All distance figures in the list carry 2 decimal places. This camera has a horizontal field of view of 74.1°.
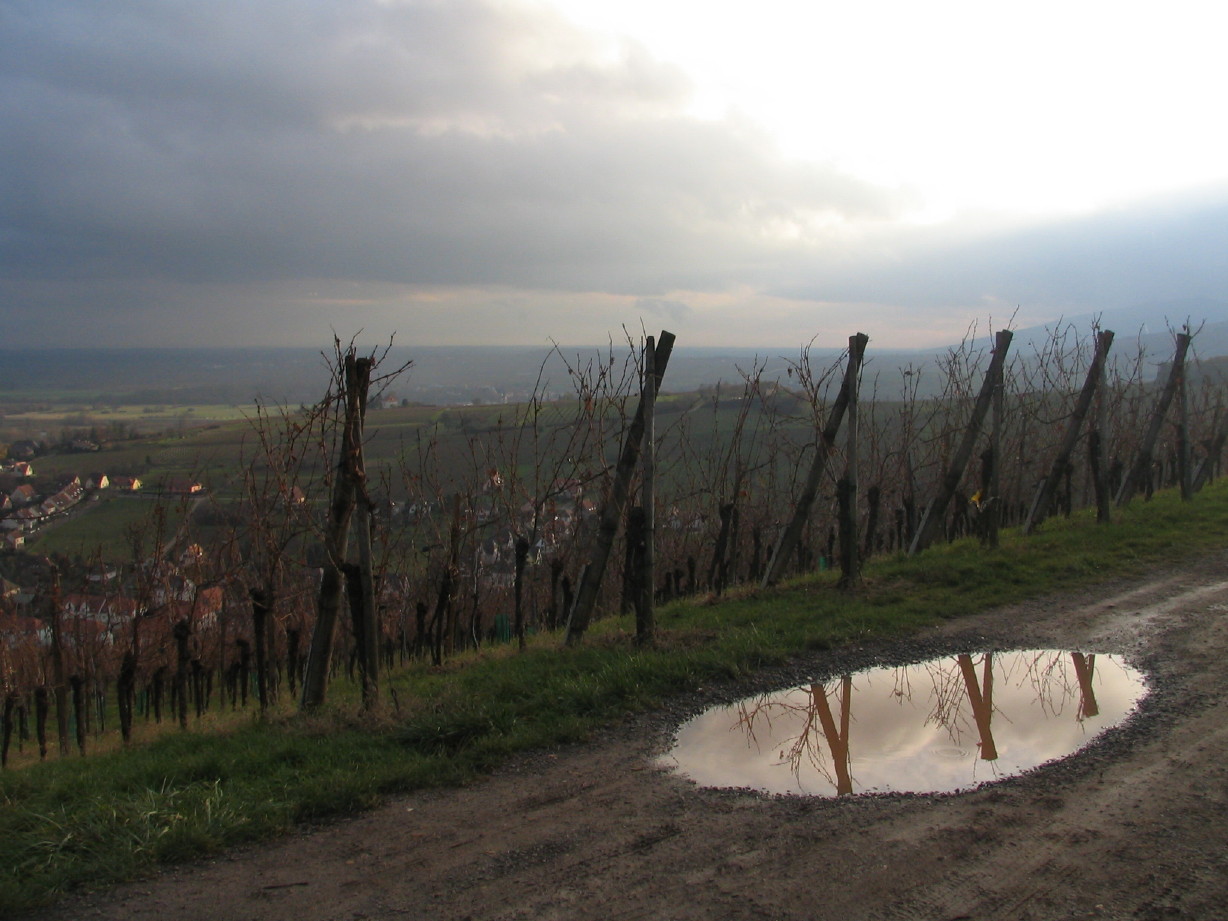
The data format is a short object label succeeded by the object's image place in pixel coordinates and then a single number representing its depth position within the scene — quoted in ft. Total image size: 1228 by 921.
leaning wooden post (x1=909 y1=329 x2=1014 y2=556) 35.40
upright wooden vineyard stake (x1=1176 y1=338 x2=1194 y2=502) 47.73
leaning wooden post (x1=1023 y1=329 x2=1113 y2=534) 39.45
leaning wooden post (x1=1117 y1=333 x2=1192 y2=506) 46.14
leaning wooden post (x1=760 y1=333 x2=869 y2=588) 31.35
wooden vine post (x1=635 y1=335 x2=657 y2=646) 24.38
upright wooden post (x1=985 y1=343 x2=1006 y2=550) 34.50
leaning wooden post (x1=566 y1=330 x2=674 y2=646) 26.17
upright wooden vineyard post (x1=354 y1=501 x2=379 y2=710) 20.48
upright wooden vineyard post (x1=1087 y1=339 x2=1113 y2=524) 40.34
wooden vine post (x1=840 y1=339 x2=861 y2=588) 30.22
